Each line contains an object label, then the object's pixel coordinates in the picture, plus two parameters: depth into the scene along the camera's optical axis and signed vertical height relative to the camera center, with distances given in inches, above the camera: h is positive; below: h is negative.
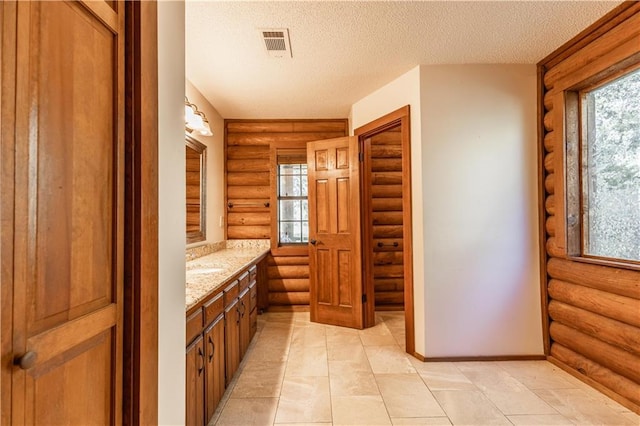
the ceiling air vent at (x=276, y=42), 87.7 +53.4
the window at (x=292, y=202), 167.6 +9.8
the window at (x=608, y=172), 80.9 +12.7
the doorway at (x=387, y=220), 162.7 -0.5
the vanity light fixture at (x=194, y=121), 106.5 +35.3
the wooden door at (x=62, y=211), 23.4 +0.9
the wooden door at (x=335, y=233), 135.9 -6.0
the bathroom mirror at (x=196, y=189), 120.0 +13.0
